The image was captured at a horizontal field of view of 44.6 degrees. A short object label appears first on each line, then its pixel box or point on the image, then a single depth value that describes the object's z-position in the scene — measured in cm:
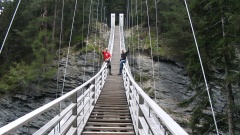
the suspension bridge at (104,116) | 221
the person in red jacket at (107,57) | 1456
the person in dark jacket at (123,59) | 1395
